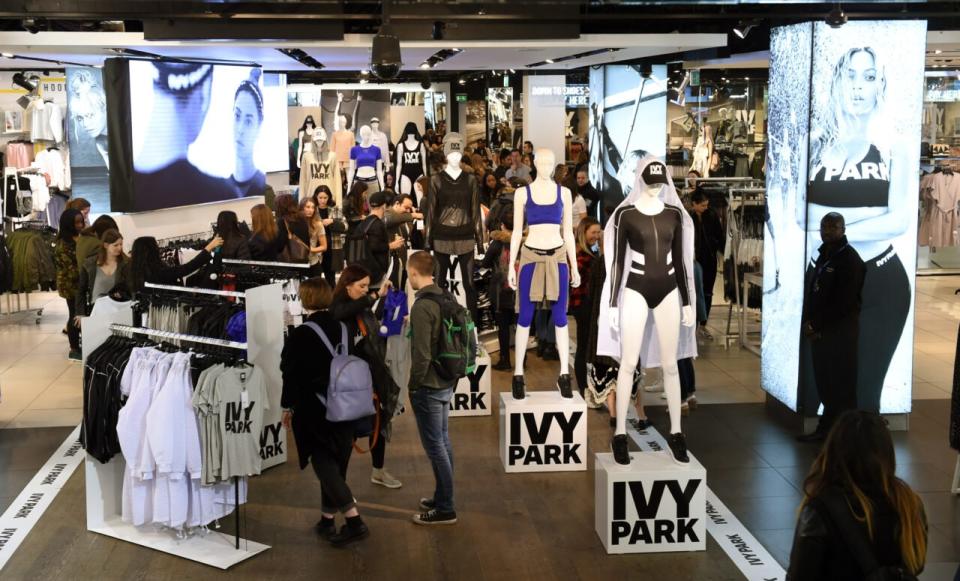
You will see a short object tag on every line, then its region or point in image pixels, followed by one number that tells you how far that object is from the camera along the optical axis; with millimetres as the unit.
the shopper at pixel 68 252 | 10391
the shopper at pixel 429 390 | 6148
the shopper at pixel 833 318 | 7793
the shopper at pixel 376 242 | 9484
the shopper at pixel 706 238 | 11055
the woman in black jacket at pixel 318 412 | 5965
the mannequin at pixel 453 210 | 9102
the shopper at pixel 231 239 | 9305
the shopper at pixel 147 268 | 7727
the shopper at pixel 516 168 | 16969
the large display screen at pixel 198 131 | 12031
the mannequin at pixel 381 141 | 17952
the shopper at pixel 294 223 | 10148
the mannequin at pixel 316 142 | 16672
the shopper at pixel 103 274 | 8867
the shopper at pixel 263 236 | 9499
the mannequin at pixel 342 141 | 18781
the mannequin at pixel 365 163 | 16906
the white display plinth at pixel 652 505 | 6078
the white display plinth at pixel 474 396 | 9008
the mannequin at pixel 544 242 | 7605
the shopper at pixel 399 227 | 10453
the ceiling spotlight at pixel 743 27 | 10457
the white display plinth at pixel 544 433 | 7520
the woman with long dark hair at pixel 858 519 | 3381
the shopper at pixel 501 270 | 9773
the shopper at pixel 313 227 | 10820
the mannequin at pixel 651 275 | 6184
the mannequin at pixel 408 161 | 18359
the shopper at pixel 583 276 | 8352
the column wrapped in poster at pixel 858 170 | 7953
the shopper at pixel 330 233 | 11625
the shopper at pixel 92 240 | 9664
